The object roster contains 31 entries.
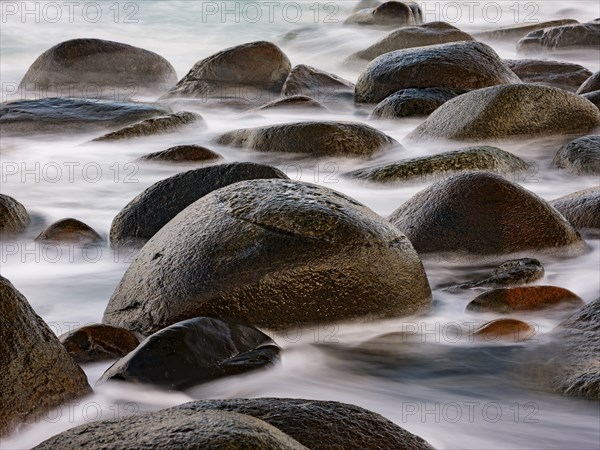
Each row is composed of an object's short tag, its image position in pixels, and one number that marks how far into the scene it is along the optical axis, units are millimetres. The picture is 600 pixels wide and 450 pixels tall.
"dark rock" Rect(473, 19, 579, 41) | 23728
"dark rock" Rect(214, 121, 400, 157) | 11601
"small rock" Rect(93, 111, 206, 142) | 13246
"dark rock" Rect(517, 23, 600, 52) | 21696
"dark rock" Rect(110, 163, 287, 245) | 8561
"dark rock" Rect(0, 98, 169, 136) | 14026
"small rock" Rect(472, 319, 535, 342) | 6464
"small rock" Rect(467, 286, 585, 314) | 6892
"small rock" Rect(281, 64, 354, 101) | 16887
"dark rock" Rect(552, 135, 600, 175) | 10814
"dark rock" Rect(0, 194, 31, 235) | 9266
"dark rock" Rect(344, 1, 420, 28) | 24142
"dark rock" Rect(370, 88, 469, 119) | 14044
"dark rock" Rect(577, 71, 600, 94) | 14538
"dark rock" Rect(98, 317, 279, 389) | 5528
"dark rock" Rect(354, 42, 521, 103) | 14344
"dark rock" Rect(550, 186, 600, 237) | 8540
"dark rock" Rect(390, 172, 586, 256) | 7953
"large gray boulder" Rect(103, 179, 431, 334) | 6384
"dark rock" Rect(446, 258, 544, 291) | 7366
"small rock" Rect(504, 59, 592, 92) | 16929
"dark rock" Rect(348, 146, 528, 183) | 10205
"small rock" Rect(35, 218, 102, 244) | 9114
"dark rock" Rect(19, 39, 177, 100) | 17716
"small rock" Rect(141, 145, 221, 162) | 11663
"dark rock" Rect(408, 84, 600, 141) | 11781
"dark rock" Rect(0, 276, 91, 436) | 4954
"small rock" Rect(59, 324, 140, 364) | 6032
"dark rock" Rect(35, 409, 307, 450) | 3583
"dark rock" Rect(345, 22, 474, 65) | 19264
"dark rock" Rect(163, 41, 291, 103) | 17025
